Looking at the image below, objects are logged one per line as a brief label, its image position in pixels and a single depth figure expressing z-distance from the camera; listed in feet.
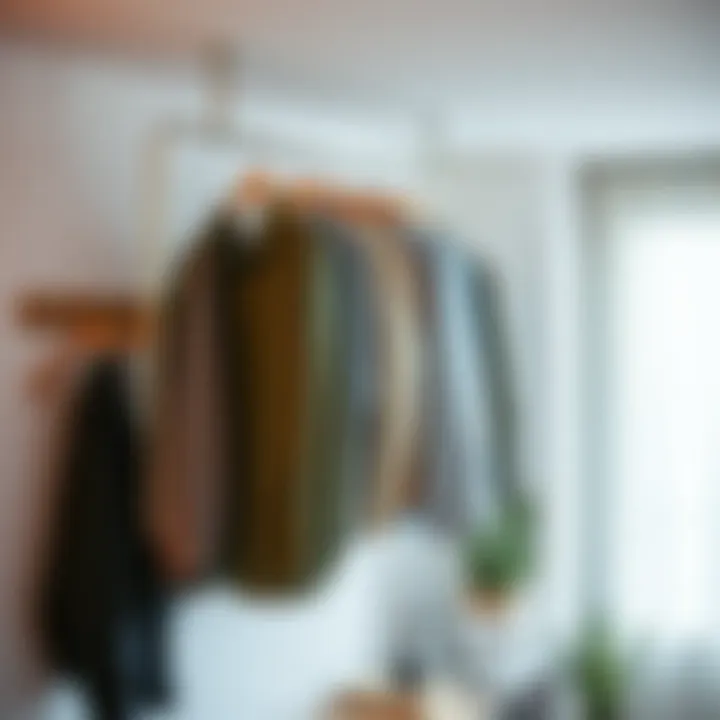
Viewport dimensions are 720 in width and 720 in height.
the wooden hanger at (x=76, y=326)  13.67
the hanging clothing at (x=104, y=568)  13.44
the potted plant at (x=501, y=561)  16.62
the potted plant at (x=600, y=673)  16.98
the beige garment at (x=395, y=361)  13.33
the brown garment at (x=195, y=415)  12.89
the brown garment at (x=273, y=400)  12.78
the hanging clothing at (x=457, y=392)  13.84
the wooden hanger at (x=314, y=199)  13.52
